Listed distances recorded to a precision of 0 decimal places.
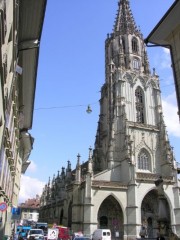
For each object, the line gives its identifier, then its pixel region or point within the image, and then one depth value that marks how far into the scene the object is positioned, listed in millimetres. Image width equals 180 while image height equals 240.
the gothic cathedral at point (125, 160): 37375
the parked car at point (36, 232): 27273
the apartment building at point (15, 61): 7084
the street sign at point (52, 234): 21253
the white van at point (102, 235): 28953
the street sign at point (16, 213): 16723
